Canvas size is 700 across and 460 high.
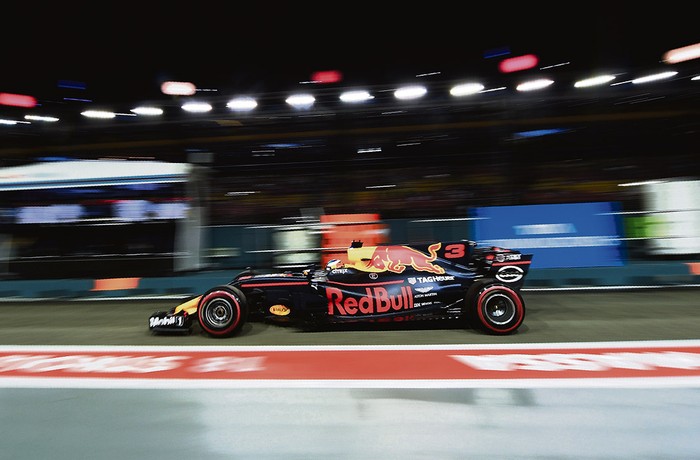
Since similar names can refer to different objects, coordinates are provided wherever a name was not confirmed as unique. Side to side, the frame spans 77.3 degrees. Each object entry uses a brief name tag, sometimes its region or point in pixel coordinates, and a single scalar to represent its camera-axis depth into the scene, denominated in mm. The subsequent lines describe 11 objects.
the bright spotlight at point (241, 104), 14043
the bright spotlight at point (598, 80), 13570
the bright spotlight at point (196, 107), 14297
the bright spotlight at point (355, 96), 13406
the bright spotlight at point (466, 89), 13443
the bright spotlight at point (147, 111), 14469
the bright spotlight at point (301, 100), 13828
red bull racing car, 5027
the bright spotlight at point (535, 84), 13510
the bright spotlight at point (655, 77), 13482
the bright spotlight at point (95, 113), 14453
